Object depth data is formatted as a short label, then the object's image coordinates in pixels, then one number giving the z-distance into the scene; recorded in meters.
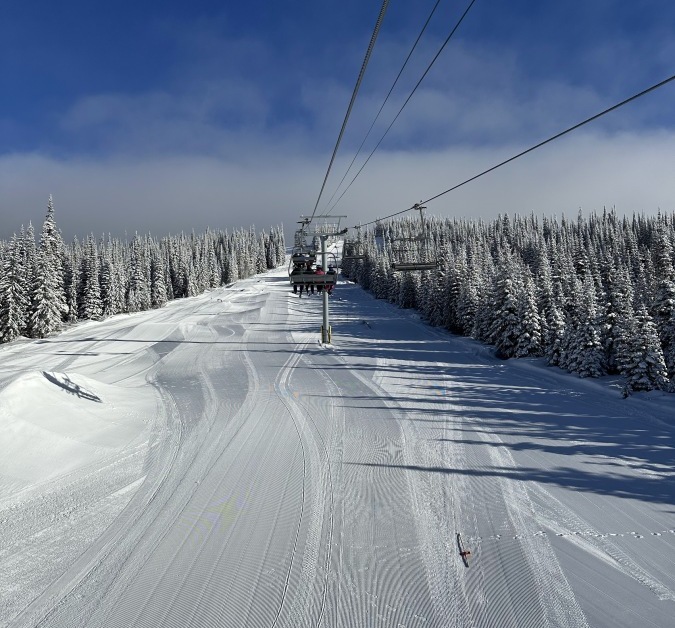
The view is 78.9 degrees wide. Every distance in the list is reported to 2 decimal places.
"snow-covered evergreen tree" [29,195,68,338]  46.75
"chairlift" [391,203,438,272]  22.73
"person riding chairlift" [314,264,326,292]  23.67
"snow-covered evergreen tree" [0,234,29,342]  44.88
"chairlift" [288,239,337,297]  23.25
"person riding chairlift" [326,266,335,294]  23.89
